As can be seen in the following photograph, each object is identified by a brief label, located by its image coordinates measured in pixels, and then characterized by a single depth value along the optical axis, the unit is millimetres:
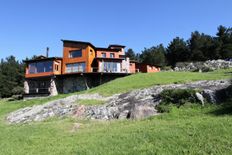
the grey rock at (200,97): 10362
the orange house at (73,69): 30019
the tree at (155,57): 47678
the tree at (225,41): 40557
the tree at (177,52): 46900
